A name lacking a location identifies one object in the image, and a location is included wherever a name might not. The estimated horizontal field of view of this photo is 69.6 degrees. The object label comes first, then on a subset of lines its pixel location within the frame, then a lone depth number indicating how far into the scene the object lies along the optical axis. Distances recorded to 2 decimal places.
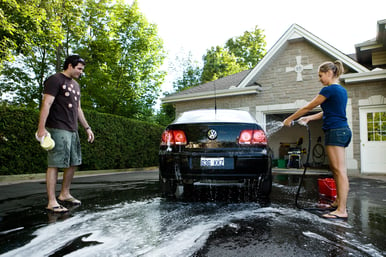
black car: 3.65
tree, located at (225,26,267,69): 37.53
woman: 3.20
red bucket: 4.82
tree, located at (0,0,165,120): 19.08
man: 3.40
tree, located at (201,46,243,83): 35.03
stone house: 9.80
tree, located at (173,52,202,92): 35.94
